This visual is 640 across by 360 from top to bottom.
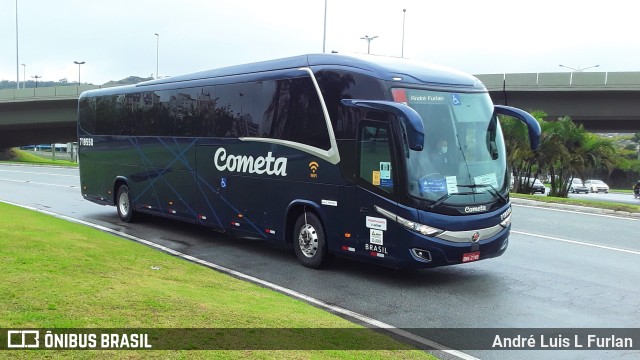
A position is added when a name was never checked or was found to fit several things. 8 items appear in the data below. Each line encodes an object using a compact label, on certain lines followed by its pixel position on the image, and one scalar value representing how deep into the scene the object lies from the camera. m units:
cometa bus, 8.00
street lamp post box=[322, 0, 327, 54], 41.09
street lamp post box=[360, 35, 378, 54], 48.38
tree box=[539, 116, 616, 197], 29.95
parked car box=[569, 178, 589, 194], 50.84
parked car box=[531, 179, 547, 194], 38.09
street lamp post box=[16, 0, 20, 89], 61.06
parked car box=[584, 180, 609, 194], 54.78
